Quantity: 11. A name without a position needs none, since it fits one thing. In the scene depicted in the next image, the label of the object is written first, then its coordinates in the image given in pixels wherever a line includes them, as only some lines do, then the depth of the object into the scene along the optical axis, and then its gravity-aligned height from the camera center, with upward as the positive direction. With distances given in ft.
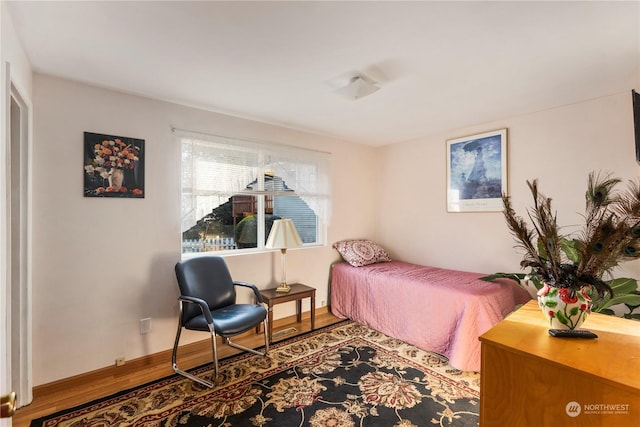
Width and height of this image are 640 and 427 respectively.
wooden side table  9.54 -2.81
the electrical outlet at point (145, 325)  8.16 -3.18
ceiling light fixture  7.00 +3.13
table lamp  10.14 -0.85
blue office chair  7.25 -2.63
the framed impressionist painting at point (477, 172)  10.24 +1.60
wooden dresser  2.86 -1.76
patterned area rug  6.06 -4.26
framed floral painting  7.45 +1.25
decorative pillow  12.11 -1.63
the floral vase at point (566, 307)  3.70 -1.18
